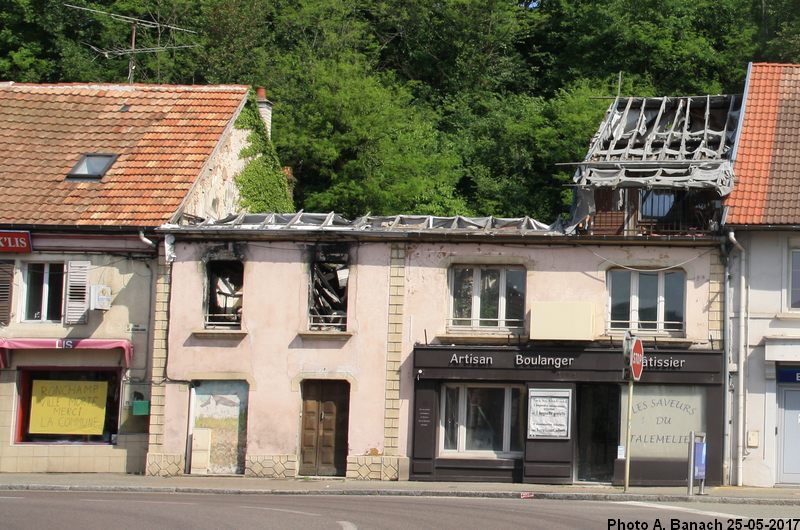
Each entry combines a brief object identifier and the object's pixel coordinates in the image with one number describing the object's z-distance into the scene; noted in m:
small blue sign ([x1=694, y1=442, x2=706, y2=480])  24.38
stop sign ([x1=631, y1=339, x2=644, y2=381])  24.03
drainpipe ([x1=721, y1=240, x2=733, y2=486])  26.73
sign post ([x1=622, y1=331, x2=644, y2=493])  24.03
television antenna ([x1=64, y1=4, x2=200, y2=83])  41.91
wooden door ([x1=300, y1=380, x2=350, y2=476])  28.33
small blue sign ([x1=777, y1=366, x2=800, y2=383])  26.69
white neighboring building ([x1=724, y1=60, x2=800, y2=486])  26.66
